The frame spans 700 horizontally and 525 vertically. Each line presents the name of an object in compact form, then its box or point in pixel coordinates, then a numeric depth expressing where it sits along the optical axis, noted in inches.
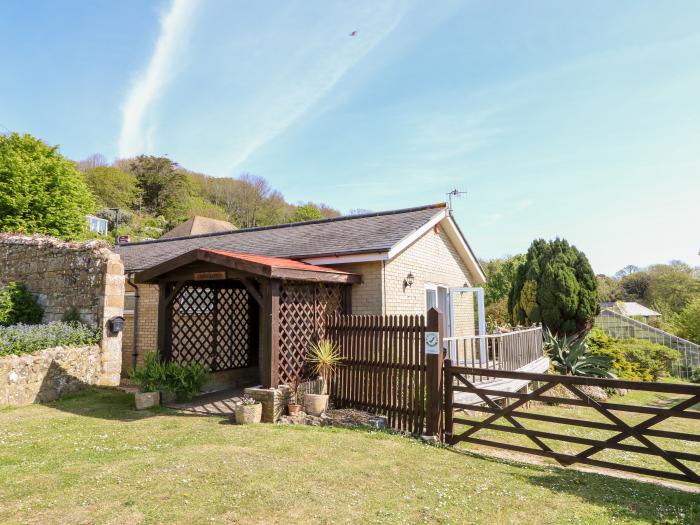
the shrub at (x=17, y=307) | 462.9
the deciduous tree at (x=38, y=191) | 682.2
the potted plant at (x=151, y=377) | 342.0
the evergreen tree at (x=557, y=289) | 700.7
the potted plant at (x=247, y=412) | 287.1
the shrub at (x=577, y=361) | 582.6
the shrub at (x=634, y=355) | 671.1
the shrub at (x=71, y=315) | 449.4
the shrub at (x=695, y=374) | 745.1
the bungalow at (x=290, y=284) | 323.6
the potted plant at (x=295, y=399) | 305.0
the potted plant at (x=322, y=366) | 312.3
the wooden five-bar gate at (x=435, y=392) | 204.4
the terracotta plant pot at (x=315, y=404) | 311.0
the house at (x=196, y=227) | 1545.3
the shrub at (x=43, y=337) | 355.9
